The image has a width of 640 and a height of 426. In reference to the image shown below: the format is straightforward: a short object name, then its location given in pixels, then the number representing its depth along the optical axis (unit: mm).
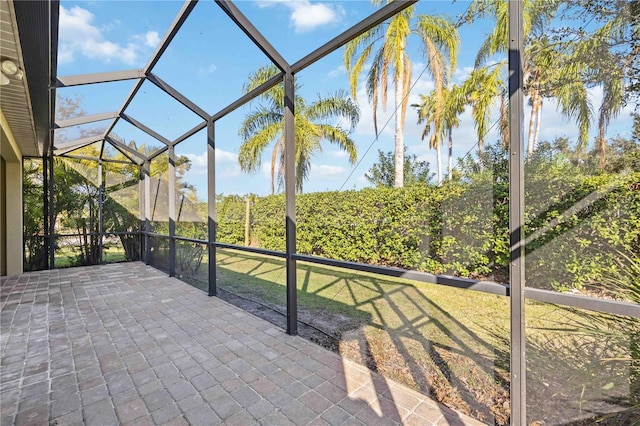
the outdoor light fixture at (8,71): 2727
